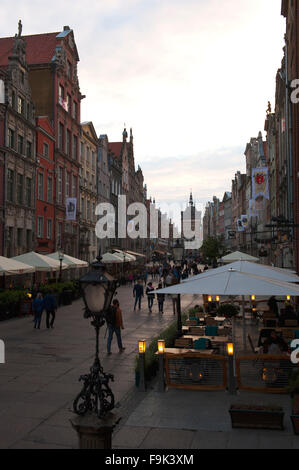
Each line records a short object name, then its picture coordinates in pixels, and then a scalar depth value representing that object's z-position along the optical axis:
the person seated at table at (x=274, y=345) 10.31
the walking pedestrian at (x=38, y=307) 18.55
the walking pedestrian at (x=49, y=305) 18.62
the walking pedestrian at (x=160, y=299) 24.45
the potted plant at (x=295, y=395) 7.21
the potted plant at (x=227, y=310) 17.45
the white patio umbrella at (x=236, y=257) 25.05
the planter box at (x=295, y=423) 7.19
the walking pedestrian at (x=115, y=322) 14.06
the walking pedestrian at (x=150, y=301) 25.16
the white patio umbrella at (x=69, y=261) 30.93
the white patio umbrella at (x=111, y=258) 39.91
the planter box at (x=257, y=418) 7.29
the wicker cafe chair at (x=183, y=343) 12.28
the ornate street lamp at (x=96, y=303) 5.39
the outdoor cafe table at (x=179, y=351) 10.33
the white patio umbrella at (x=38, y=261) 25.52
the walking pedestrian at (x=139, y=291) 25.80
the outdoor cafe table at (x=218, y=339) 12.98
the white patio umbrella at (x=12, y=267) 20.17
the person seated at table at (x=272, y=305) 19.80
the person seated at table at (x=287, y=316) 16.08
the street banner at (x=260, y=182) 46.00
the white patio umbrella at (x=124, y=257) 41.47
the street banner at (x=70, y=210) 40.22
